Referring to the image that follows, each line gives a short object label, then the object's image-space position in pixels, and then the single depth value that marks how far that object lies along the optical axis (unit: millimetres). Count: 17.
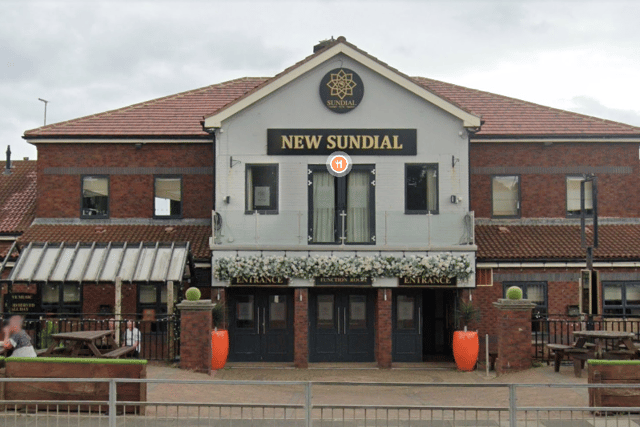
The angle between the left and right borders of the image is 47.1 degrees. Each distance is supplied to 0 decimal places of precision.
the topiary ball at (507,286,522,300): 16609
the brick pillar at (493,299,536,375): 16281
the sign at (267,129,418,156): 19219
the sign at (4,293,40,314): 19469
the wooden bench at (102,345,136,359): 14095
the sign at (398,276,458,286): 18797
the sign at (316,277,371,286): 18812
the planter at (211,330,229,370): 17438
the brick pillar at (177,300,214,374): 16062
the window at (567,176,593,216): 21719
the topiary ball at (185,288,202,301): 16422
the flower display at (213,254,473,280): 18500
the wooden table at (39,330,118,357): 13844
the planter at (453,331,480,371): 18031
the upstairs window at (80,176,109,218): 21719
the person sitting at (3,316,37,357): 13609
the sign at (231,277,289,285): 18766
